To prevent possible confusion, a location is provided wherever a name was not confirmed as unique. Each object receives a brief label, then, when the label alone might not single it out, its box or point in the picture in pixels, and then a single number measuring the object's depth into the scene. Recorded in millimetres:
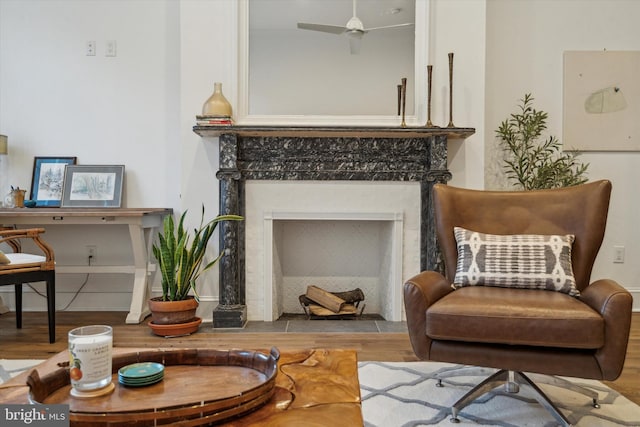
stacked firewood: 3184
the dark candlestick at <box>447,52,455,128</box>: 2932
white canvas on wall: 3381
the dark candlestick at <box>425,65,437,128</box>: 2930
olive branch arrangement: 3107
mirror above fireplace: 3146
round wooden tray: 845
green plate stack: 1000
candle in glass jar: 945
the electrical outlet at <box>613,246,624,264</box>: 3424
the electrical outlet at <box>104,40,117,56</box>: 3396
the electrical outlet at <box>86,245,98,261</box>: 3440
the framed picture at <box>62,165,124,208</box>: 3316
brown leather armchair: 1508
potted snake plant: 2795
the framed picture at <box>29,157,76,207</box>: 3385
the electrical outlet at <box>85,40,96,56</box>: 3398
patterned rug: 1674
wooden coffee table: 885
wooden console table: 2891
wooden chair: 2436
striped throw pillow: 1896
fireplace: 2988
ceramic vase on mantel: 2922
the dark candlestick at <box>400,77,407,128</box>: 3006
